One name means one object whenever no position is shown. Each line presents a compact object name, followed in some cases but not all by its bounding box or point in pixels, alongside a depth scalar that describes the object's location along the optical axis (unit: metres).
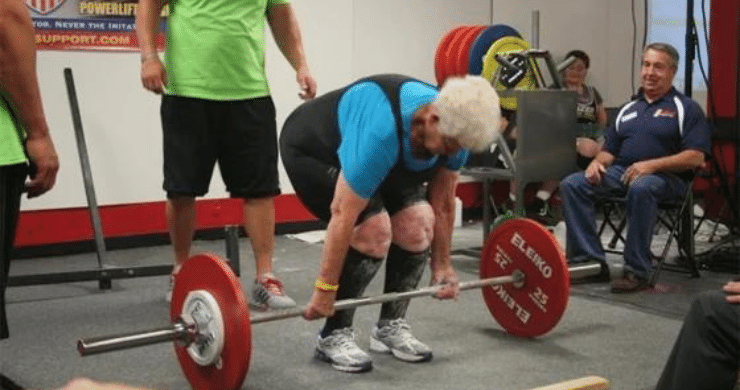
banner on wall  4.51
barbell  2.24
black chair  4.00
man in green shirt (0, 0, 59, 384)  1.80
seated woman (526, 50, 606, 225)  5.52
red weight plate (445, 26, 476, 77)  4.73
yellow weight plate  4.41
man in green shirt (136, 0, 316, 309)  3.18
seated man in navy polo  3.86
